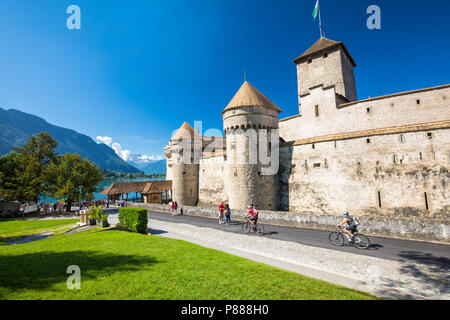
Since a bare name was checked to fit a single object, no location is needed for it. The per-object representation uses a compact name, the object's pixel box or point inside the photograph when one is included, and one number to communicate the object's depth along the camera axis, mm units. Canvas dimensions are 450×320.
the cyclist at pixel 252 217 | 13341
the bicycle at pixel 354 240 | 9979
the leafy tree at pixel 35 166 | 25422
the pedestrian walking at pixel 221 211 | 16984
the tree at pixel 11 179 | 24484
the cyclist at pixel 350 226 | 10148
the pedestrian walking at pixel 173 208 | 23272
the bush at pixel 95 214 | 15758
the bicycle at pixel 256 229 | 13242
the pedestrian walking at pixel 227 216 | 16594
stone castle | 14833
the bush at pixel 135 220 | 13846
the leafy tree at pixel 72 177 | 25047
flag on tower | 28652
